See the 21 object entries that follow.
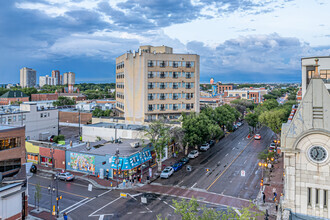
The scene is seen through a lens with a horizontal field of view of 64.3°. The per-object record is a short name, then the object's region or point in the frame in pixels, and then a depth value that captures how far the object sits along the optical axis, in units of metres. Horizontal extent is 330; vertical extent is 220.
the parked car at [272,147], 60.47
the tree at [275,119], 62.97
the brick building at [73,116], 93.90
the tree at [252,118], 81.50
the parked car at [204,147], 62.71
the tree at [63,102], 123.71
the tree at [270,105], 97.64
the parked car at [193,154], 56.07
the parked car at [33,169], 46.69
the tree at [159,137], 46.97
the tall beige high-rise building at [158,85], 69.88
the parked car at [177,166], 47.59
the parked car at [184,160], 51.88
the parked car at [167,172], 43.75
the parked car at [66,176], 42.16
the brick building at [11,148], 27.81
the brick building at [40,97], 167.00
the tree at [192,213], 15.16
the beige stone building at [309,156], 17.88
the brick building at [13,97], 141.88
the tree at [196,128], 54.28
